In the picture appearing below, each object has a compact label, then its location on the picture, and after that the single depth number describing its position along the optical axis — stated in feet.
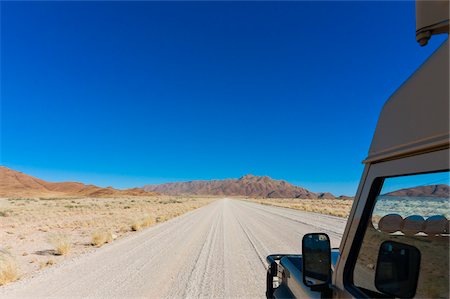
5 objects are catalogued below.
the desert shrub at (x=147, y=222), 72.15
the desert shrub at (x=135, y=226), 64.08
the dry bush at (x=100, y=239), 47.09
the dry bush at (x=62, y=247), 40.65
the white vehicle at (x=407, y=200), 4.74
